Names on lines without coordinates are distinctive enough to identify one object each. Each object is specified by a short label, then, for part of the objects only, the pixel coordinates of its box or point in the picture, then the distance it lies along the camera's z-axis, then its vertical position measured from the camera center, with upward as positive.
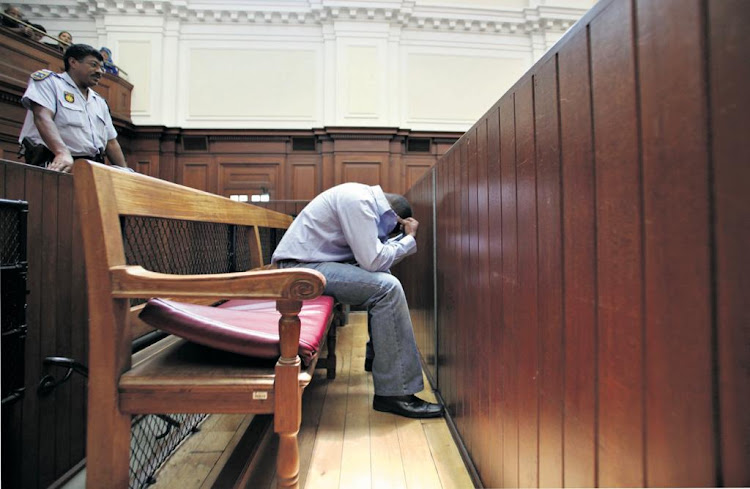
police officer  1.60 +0.71
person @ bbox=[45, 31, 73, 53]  3.57 +2.42
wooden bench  0.64 -0.22
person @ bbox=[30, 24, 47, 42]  3.26 +2.17
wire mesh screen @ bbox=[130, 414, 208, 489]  0.98 -0.64
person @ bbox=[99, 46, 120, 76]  3.85 +2.19
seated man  1.31 -0.16
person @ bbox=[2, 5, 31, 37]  3.11 +2.16
